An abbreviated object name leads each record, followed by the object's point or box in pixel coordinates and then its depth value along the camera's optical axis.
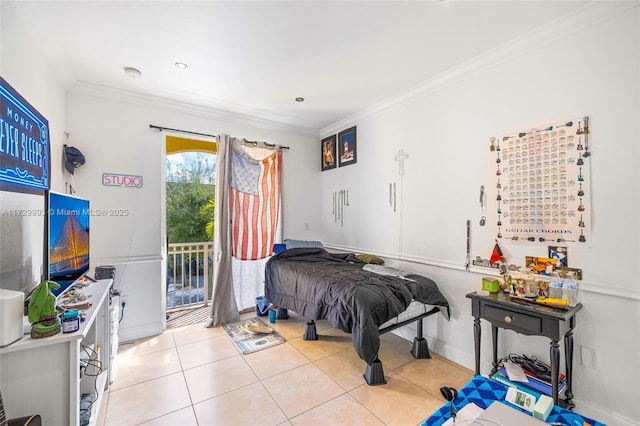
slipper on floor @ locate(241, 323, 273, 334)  3.03
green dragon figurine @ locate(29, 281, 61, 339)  1.18
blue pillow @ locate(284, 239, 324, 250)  3.69
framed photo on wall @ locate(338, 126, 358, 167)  3.72
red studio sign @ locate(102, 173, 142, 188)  2.87
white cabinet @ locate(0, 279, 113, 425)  1.14
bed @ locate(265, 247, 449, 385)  2.08
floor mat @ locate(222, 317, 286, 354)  2.75
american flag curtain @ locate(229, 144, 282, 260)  3.57
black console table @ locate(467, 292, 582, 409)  1.66
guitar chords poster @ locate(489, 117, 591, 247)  1.83
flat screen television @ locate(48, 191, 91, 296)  1.54
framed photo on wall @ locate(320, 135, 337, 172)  4.11
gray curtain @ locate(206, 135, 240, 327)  3.35
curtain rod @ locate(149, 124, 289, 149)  3.10
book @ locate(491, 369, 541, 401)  1.83
